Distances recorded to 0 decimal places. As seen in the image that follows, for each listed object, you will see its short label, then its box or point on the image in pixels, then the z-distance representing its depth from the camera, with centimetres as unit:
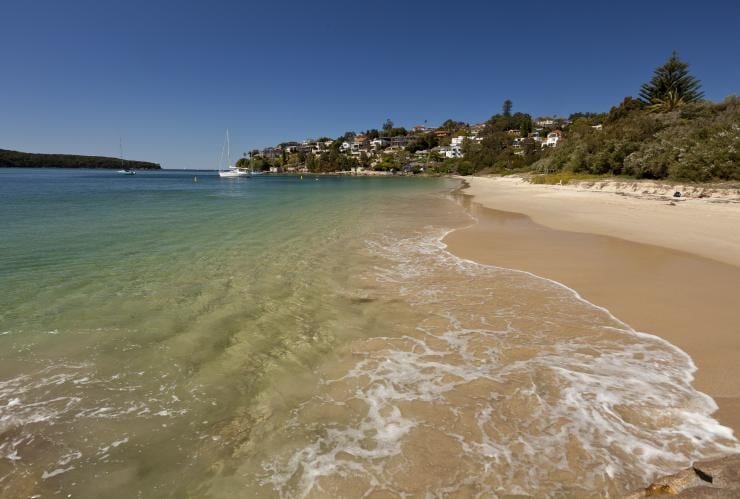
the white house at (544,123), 18345
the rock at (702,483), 238
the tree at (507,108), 19862
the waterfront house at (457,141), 17638
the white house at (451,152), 16146
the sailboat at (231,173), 12588
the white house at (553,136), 12584
